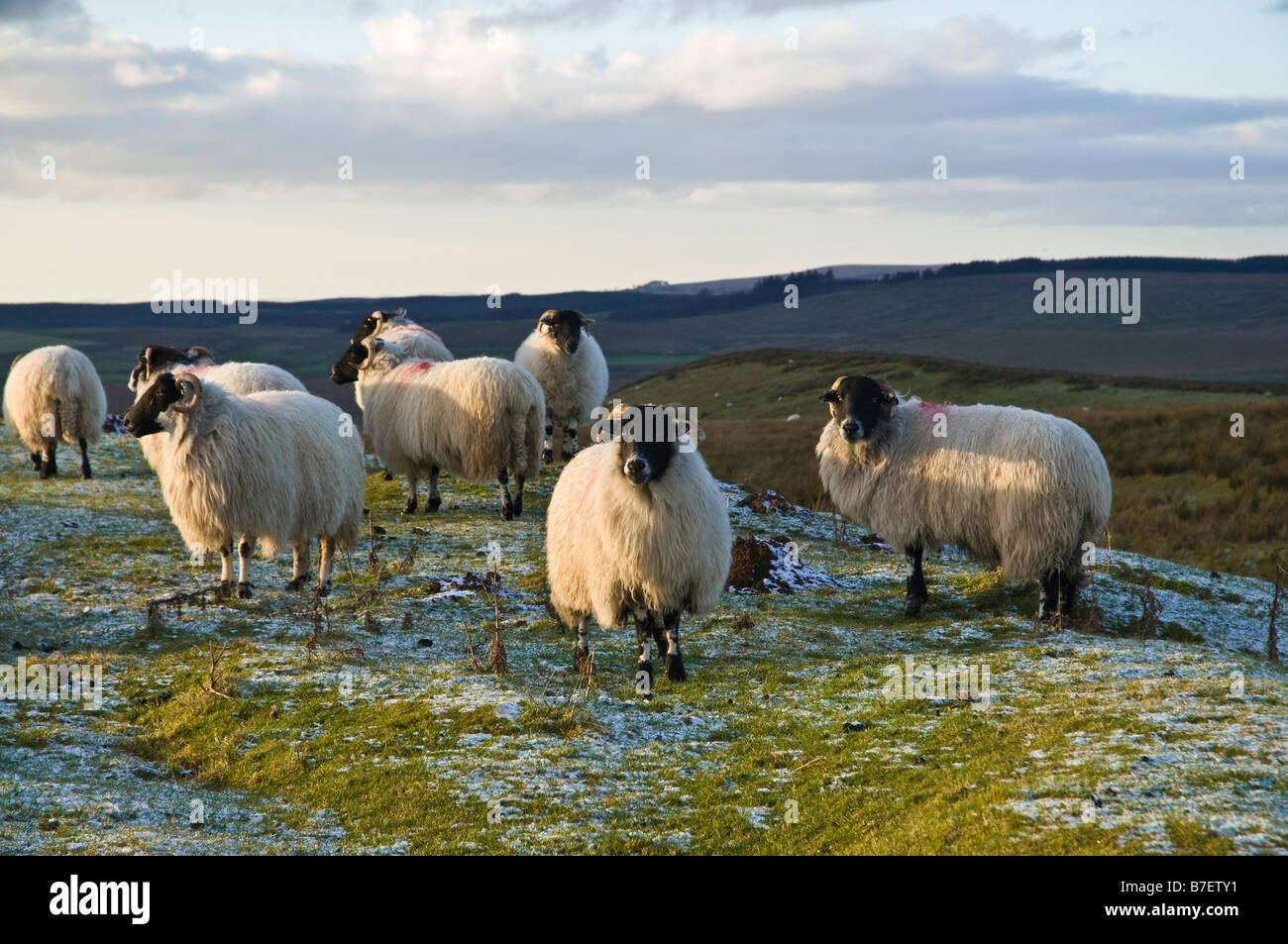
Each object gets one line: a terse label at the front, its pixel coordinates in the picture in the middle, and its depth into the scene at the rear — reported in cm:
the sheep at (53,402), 2252
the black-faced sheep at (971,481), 1313
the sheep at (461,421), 1812
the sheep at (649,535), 1073
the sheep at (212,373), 1817
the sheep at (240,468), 1362
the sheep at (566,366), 2205
